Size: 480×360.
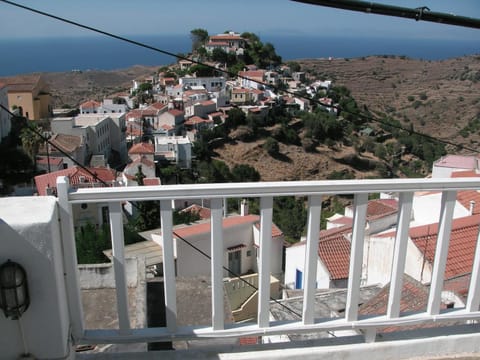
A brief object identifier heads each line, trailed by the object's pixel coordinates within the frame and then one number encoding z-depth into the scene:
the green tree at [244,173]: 39.76
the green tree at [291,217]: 21.45
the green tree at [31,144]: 26.87
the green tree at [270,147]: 46.06
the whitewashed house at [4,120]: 32.59
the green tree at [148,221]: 14.09
